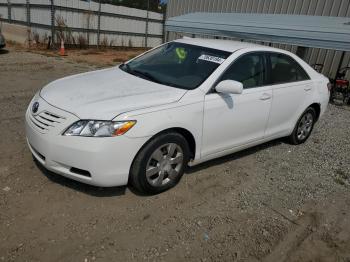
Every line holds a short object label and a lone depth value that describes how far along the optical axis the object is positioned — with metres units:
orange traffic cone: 14.20
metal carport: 8.73
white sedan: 3.05
